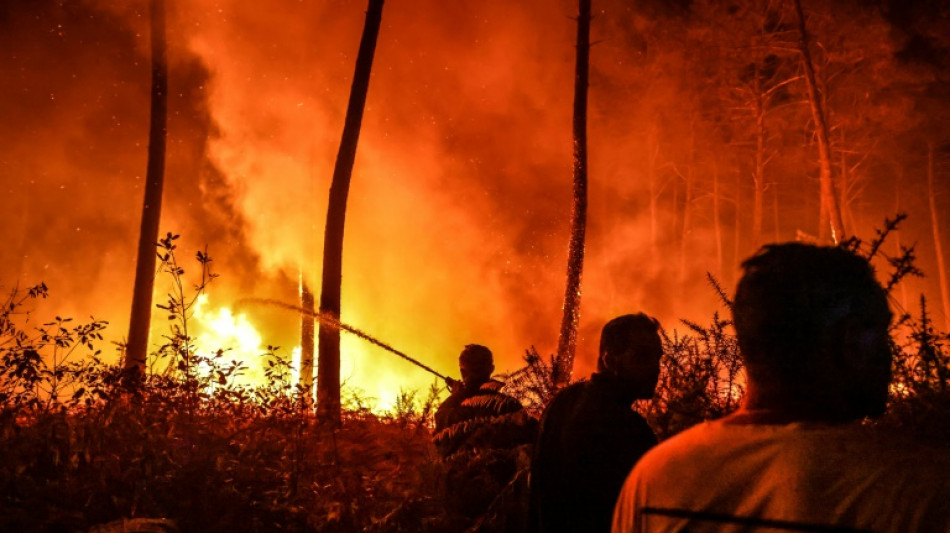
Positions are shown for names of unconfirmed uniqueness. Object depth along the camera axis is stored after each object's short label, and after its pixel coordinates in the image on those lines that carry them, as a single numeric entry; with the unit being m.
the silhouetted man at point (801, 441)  1.10
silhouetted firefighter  4.60
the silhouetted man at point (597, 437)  2.62
